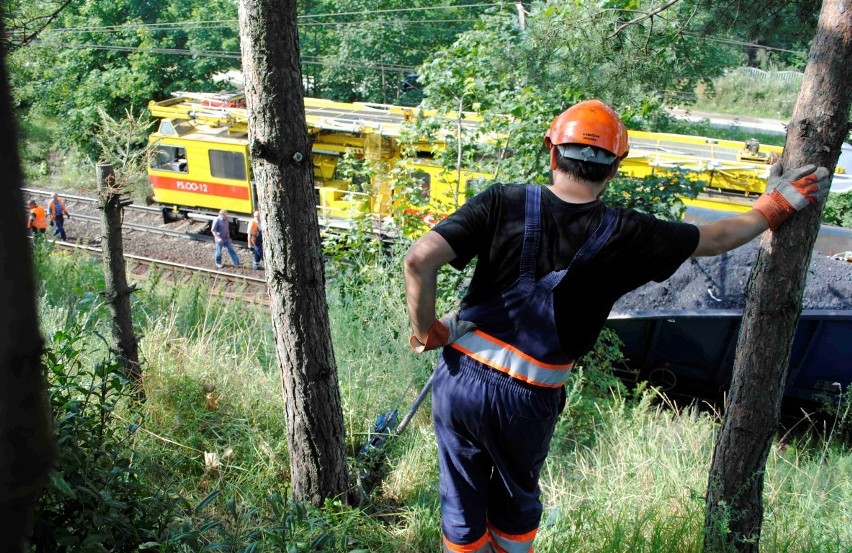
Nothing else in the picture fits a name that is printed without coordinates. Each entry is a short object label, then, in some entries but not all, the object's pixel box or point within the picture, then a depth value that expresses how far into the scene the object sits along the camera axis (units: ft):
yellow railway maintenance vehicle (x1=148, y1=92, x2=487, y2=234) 42.91
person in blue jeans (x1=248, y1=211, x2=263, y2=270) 43.45
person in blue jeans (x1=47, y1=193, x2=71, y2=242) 47.37
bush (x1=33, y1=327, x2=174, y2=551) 8.32
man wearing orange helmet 8.02
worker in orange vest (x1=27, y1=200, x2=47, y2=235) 43.62
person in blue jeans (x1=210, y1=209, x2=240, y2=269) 44.11
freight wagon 23.07
